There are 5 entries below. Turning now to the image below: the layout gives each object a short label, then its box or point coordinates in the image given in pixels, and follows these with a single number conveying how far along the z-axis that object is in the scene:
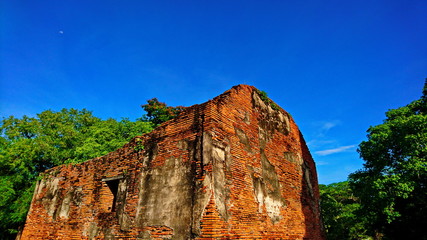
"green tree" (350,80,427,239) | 11.50
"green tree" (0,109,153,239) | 11.60
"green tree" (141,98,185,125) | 21.50
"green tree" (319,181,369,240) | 20.39
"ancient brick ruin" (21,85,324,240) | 5.05
